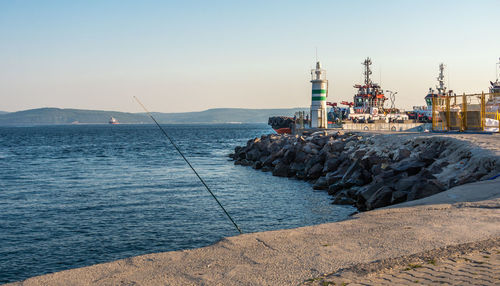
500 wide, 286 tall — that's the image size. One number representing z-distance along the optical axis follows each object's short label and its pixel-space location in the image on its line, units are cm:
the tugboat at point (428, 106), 5258
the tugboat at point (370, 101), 5041
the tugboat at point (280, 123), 5321
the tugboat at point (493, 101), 2121
